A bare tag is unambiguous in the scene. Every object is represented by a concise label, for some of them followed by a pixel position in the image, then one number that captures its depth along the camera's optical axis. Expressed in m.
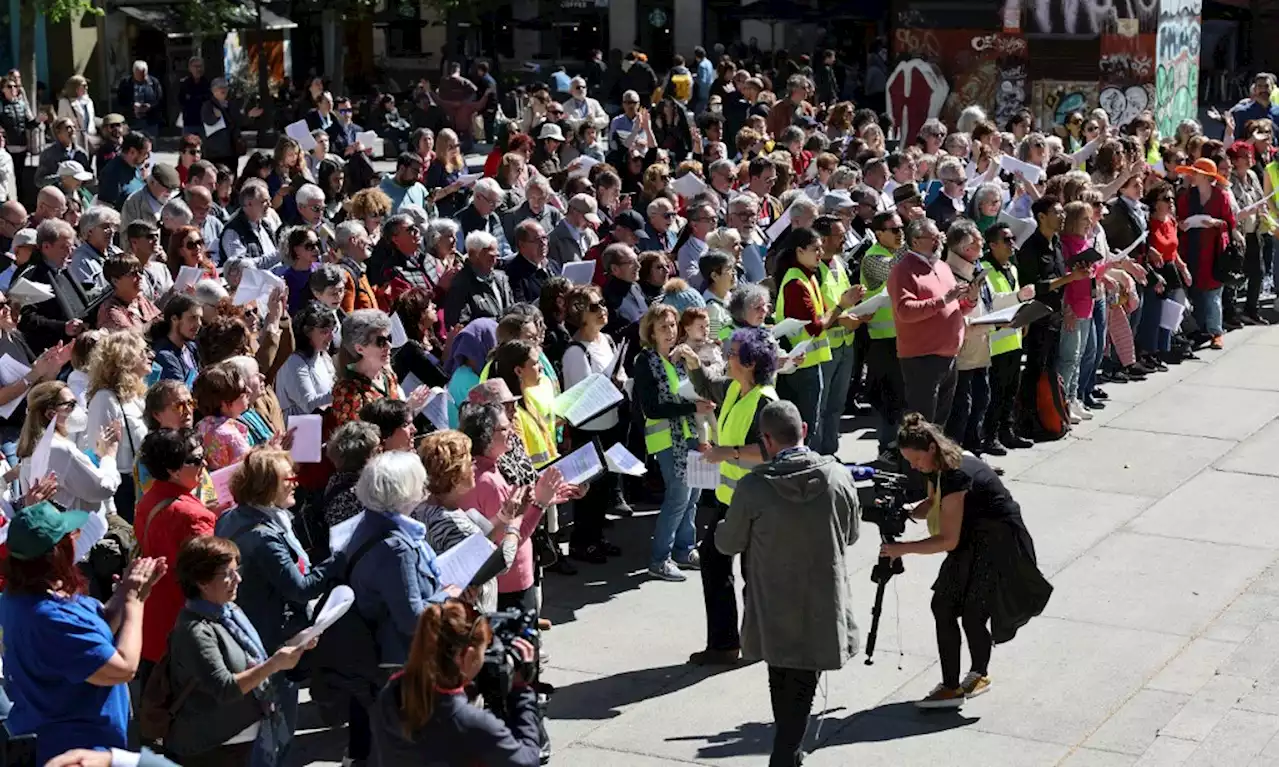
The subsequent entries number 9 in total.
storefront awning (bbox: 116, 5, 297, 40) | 35.84
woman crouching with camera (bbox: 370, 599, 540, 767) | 5.74
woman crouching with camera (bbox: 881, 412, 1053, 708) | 8.68
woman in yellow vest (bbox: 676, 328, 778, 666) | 9.42
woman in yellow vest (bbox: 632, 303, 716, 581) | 10.58
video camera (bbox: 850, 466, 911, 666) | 8.77
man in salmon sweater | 12.21
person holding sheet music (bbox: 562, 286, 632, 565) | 10.95
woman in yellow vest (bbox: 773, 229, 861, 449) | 12.16
